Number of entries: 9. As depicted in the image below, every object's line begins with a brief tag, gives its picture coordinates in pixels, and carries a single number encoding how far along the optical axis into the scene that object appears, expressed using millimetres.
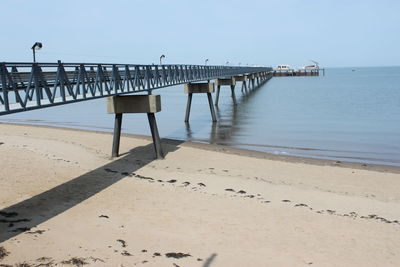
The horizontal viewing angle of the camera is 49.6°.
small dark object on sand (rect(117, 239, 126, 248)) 7133
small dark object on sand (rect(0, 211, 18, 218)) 8414
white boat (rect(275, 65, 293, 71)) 131125
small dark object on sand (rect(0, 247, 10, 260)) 6553
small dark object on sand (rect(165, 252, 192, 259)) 6750
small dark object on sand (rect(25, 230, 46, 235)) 7566
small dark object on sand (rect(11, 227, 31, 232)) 7638
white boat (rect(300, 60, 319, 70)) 135375
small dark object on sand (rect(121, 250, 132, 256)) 6773
